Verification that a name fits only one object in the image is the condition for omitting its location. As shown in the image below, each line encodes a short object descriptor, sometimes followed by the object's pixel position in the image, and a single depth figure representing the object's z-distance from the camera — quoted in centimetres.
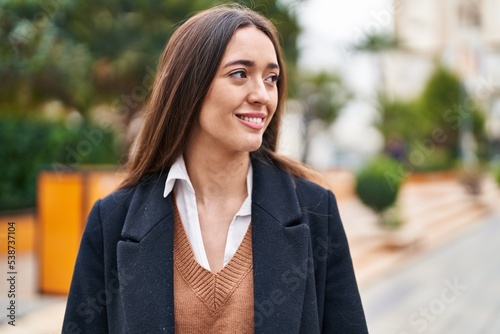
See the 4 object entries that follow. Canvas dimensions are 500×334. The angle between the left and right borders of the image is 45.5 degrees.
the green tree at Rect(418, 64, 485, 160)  2841
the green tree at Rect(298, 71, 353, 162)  1987
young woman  172
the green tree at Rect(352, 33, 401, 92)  1458
